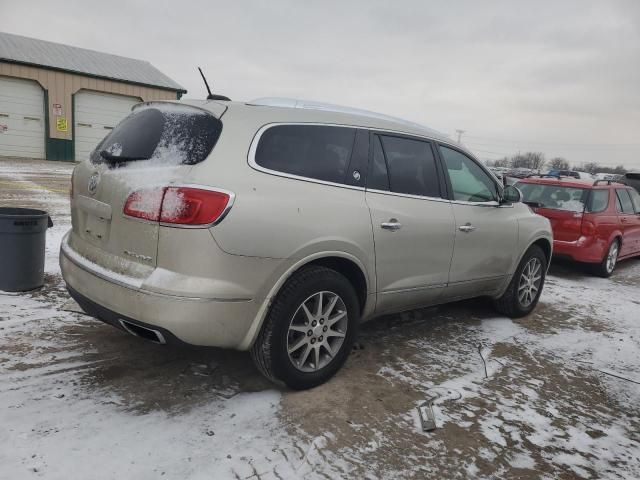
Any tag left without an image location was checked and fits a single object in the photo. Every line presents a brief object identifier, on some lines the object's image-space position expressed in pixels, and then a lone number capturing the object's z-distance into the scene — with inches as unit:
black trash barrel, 173.6
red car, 289.3
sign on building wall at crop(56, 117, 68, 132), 866.1
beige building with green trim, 828.0
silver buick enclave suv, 101.5
